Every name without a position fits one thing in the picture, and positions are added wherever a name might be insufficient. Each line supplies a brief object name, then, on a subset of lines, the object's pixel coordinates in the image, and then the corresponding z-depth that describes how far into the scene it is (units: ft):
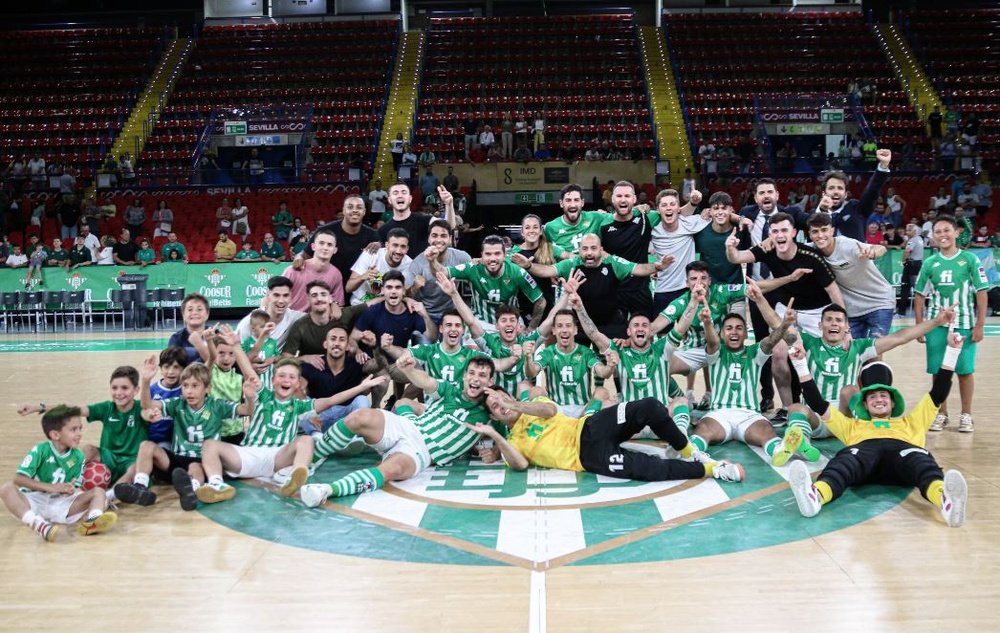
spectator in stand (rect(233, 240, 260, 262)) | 60.64
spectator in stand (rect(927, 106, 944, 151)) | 77.56
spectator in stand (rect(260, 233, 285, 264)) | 61.00
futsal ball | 19.47
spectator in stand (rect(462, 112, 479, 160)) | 77.92
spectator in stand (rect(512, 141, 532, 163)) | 74.74
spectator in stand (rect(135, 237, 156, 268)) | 60.39
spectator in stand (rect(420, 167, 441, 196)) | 70.74
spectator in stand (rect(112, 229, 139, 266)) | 61.26
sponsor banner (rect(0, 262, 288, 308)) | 59.57
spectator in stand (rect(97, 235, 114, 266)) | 60.03
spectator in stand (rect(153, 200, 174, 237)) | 69.51
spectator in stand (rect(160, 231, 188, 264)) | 60.54
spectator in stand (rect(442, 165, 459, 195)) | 70.38
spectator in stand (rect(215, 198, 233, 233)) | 70.38
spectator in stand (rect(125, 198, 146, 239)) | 68.90
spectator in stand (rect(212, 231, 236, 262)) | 64.13
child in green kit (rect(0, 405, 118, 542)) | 18.29
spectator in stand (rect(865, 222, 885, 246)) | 59.57
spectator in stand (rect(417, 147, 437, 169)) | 73.36
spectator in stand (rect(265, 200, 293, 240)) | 68.23
